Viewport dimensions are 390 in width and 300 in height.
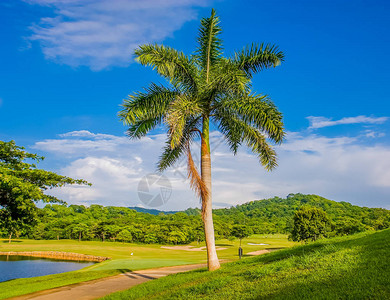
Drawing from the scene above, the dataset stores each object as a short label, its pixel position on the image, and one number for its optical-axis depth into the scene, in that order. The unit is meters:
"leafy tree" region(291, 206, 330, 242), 43.19
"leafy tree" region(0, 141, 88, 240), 12.52
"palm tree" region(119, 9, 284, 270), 12.57
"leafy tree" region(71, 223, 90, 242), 78.81
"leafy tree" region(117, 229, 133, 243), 75.50
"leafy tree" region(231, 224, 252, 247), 63.97
